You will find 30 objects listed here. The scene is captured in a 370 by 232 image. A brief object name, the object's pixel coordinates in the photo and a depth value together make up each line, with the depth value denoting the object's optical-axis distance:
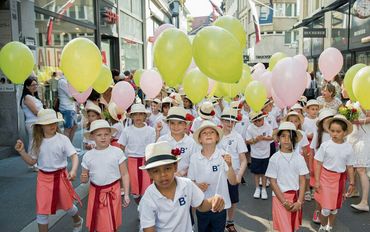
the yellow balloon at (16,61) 5.06
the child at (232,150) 4.46
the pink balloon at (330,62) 6.82
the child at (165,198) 2.64
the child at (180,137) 4.20
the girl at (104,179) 3.78
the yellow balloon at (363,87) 4.57
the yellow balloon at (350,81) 5.76
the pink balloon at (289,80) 4.59
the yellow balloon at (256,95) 5.55
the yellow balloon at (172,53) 4.08
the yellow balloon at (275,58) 7.07
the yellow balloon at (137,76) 8.57
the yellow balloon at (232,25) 4.69
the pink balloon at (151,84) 6.25
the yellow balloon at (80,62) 4.59
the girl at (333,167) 4.25
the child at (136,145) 4.89
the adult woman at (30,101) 6.76
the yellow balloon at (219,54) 3.49
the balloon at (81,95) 5.76
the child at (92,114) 5.21
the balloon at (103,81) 5.99
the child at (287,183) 3.78
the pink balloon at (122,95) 5.93
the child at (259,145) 5.85
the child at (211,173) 3.62
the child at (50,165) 4.05
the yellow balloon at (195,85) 5.33
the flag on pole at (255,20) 12.39
